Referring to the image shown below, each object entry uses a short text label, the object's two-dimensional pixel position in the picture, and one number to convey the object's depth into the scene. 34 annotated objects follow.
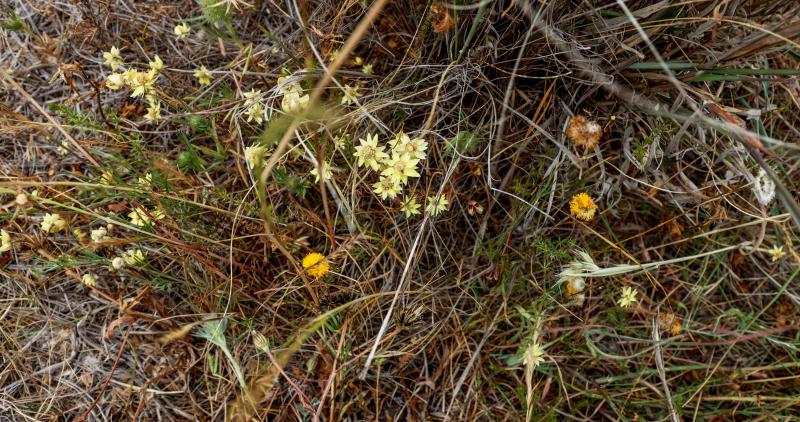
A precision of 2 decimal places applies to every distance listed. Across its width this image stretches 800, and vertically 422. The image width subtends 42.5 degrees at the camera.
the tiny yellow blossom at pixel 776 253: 0.90
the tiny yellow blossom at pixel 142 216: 0.83
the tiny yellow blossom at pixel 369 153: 0.82
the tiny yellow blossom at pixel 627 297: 0.87
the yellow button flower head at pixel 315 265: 0.84
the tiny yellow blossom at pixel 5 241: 0.85
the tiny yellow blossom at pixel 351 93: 0.86
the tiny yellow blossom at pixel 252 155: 0.82
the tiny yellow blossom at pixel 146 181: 0.85
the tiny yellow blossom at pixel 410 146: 0.82
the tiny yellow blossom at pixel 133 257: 0.85
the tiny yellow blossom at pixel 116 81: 0.85
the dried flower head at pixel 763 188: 0.82
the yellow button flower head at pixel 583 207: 0.85
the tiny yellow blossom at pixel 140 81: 0.86
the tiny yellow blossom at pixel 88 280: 0.86
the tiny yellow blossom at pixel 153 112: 0.88
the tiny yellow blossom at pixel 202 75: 0.90
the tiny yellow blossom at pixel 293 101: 0.81
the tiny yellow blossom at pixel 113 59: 0.89
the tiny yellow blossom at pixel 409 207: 0.85
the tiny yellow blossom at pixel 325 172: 0.82
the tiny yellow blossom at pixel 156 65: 0.87
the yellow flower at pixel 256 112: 0.85
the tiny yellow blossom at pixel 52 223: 0.84
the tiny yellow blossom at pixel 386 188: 0.82
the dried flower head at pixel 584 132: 0.84
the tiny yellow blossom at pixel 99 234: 0.85
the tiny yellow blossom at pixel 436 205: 0.84
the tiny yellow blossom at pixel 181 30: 0.91
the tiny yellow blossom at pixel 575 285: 0.84
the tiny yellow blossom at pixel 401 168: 0.81
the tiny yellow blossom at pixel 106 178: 0.85
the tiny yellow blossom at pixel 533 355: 0.84
